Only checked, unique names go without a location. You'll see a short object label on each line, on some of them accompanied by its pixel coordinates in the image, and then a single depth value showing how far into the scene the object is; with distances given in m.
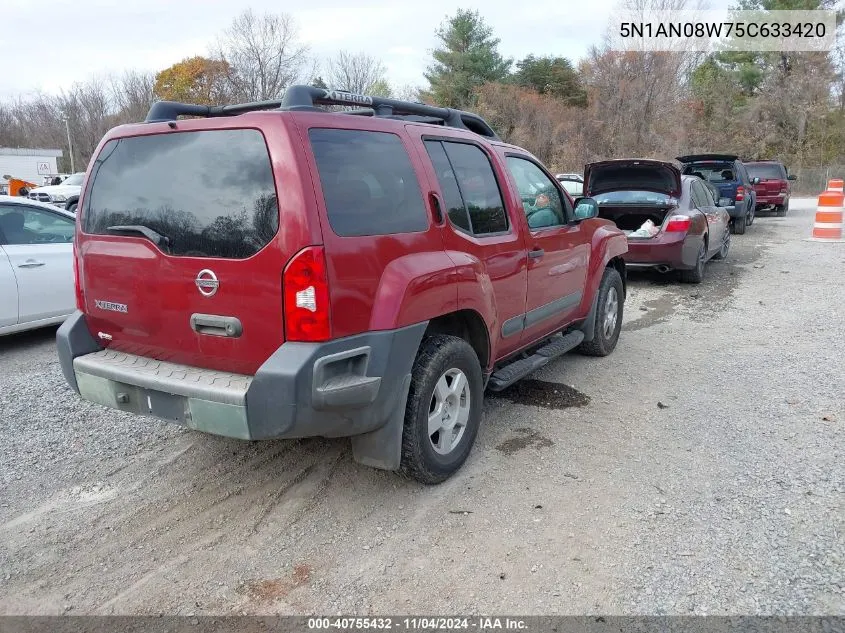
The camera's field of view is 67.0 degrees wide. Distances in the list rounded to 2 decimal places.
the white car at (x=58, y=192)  26.36
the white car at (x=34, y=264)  6.12
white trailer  50.16
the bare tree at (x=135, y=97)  48.53
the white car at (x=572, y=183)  18.55
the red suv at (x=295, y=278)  2.84
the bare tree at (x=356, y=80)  38.88
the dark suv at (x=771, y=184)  20.62
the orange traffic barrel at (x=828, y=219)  14.41
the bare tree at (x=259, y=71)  32.62
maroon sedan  9.01
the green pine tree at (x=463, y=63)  42.94
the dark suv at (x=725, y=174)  15.09
